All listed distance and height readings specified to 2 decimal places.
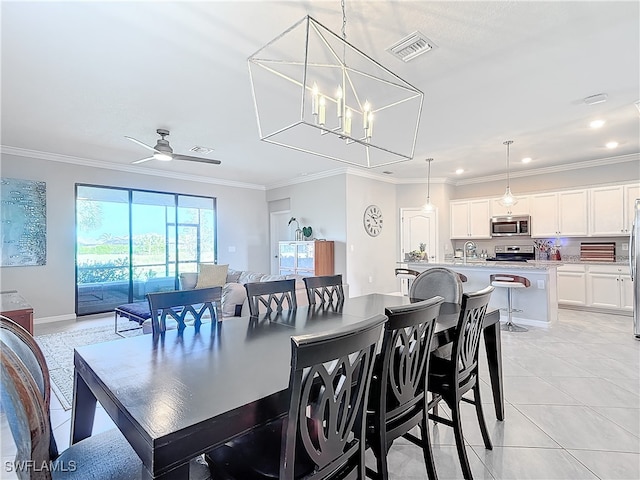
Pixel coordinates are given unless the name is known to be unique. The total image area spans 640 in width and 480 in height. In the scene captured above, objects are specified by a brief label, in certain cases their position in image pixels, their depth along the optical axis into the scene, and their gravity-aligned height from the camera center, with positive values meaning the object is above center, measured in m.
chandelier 2.30 +1.46
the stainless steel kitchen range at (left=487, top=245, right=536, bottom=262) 6.79 -0.24
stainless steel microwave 6.61 +0.31
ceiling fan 3.98 +1.08
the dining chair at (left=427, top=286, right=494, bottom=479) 1.84 -0.77
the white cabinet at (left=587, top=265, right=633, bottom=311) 5.42 -0.76
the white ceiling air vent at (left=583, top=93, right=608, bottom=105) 3.36 +1.43
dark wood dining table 0.94 -0.50
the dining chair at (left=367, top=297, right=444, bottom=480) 1.47 -0.66
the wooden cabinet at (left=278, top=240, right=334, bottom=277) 6.76 -0.30
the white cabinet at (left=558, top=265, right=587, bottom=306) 5.84 -0.77
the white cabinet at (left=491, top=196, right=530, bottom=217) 6.68 +0.67
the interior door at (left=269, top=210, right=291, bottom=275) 8.55 +0.26
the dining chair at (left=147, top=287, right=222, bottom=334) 1.91 -0.35
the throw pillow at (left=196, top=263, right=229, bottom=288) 5.56 -0.52
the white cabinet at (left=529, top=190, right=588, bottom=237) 6.02 +0.50
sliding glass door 5.95 +0.03
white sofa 3.51 -0.57
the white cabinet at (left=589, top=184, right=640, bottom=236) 5.58 +0.53
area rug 2.93 -1.23
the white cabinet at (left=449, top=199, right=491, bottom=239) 7.24 +0.51
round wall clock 7.18 +0.49
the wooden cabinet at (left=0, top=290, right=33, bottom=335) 2.90 -0.57
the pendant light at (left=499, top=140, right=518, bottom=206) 5.33 +0.66
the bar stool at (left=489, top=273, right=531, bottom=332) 4.76 -0.60
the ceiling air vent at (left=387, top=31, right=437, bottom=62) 2.38 +1.43
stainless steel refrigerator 4.20 -0.29
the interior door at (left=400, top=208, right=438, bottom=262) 7.55 +0.25
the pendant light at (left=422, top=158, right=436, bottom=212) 5.90 +1.25
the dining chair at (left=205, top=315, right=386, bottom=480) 1.04 -0.63
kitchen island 4.89 -0.73
